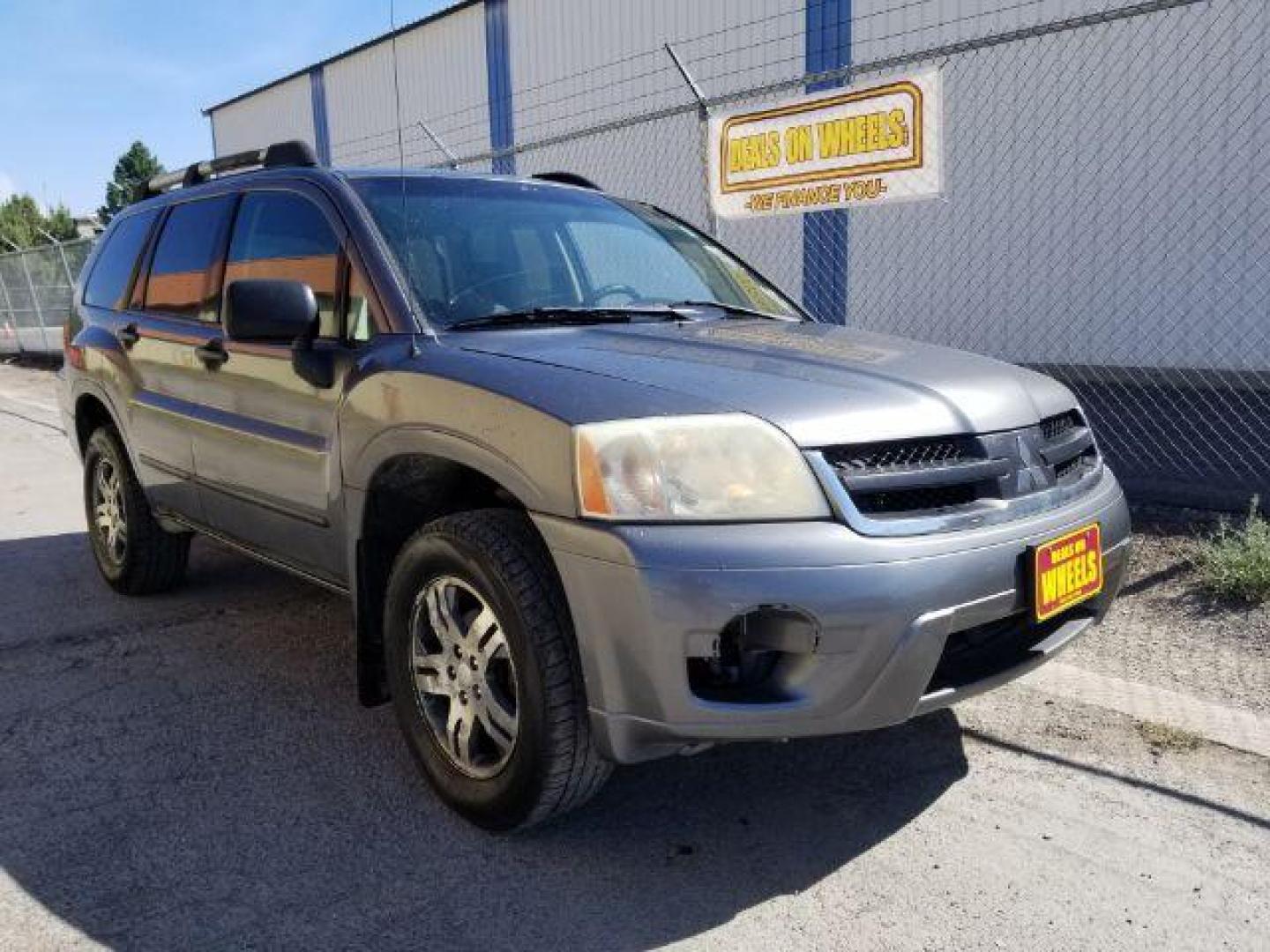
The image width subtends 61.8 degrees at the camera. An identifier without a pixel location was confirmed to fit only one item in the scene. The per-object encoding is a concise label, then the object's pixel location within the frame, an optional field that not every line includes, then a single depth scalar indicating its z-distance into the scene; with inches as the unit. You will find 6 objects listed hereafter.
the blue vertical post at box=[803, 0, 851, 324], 453.7
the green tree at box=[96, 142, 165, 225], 2869.1
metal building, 359.6
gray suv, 87.0
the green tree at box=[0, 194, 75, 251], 2217.0
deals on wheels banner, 229.9
